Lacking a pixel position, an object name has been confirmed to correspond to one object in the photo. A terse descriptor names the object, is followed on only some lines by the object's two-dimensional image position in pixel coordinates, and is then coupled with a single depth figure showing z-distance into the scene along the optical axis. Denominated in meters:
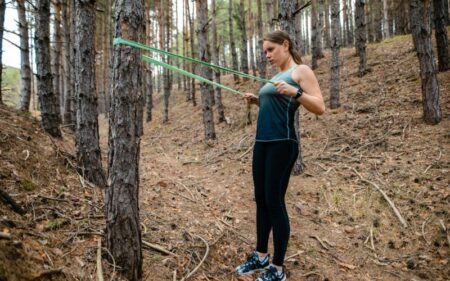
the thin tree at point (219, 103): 11.97
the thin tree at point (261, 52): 11.59
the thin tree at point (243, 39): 14.77
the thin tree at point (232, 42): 15.73
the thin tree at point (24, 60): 7.54
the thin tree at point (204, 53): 9.70
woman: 2.87
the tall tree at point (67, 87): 11.12
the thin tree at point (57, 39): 10.63
